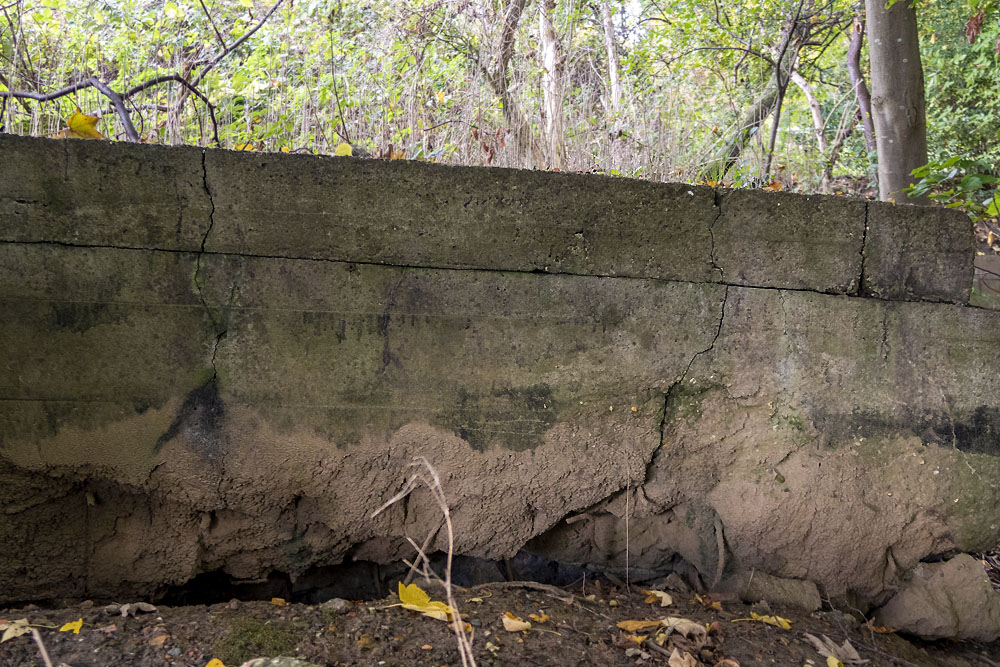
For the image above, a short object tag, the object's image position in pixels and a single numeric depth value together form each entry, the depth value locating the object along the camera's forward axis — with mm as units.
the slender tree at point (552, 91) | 3094
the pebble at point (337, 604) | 2135
